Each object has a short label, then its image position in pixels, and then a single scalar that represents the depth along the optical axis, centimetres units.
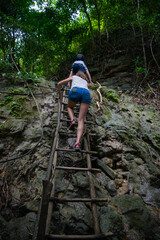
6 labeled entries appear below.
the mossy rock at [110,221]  177
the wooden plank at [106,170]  263
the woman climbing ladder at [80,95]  256
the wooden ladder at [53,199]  137
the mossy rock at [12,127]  276
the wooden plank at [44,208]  133
